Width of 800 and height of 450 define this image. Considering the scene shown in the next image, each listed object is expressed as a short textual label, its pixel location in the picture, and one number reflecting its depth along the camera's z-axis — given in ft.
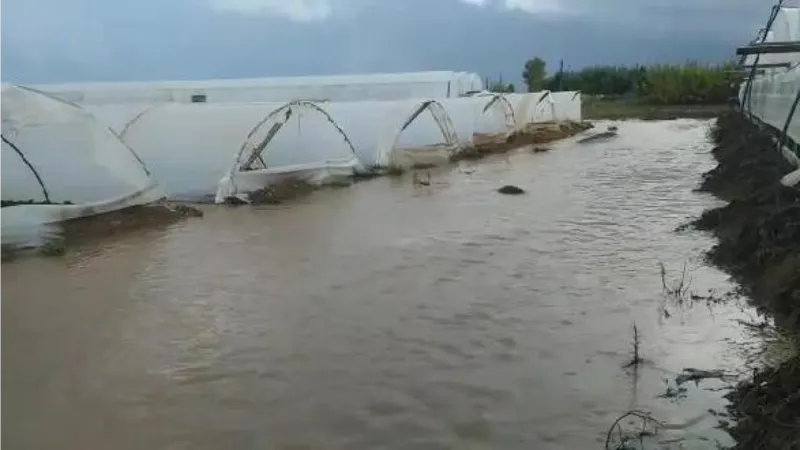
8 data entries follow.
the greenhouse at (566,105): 101.40
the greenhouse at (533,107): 87.20
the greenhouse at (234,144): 47.06
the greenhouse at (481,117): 70.03
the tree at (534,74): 168.45
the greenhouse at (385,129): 56.85
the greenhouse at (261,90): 78.79
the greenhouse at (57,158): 35.40
